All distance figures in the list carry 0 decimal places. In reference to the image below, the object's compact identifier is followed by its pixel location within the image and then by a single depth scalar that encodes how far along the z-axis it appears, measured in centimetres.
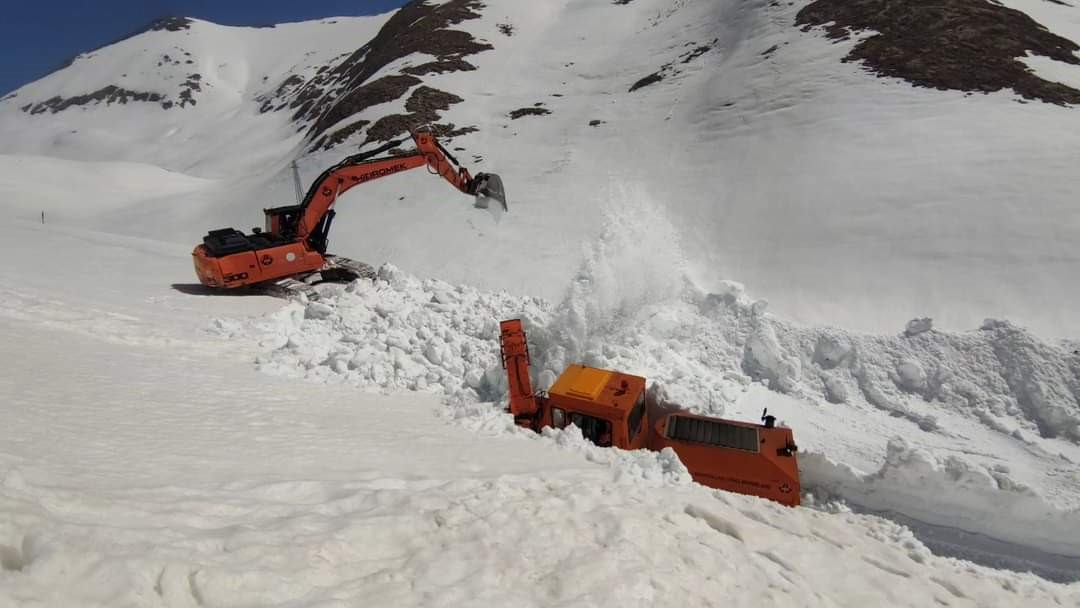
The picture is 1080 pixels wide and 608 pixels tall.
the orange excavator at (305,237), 1184
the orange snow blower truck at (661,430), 635
